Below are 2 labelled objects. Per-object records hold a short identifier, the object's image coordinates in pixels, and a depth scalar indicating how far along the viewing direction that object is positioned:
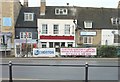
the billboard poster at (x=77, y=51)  35.56
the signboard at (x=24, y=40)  42.27
